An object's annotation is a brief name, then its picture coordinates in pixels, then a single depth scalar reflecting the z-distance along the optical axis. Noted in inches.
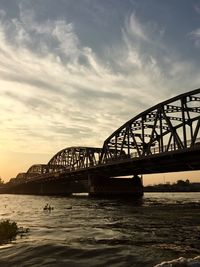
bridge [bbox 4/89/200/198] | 1768.5
